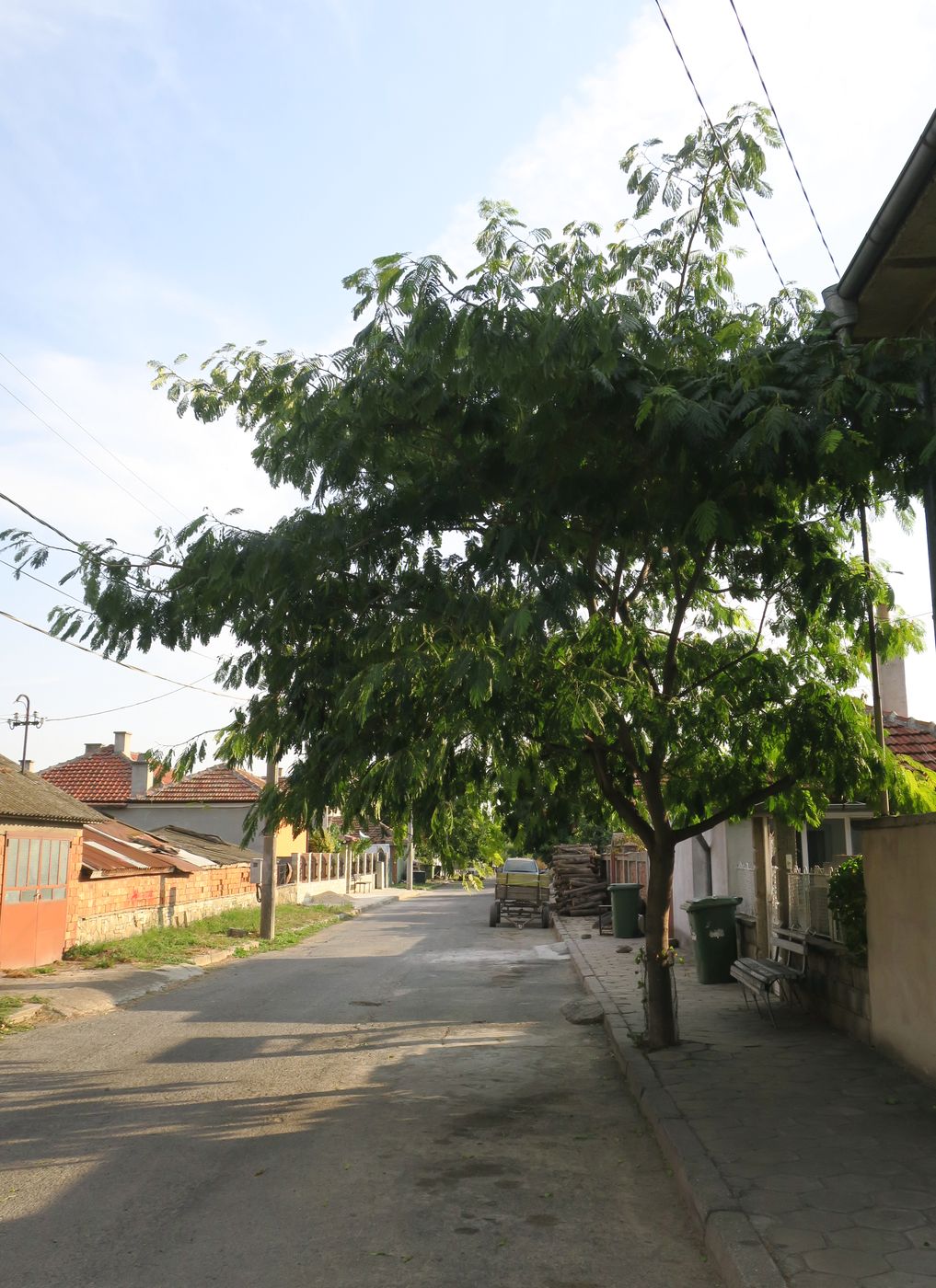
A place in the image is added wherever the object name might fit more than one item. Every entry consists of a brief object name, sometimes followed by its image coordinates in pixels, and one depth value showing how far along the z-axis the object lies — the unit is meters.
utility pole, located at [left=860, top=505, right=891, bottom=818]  8.56
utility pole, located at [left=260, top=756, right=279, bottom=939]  24.23
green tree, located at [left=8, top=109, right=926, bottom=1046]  6.27
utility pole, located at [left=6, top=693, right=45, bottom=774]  40.34
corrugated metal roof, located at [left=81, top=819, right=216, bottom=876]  21.03
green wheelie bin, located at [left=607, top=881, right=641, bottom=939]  23.75
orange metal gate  16.25
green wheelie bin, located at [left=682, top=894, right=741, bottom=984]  15.20
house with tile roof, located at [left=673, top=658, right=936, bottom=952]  13.45
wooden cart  30.42
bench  11.07
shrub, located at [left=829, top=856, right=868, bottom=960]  10.36
